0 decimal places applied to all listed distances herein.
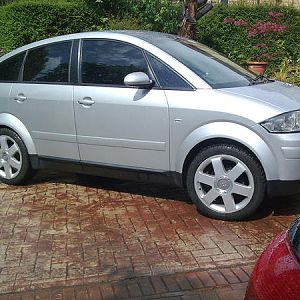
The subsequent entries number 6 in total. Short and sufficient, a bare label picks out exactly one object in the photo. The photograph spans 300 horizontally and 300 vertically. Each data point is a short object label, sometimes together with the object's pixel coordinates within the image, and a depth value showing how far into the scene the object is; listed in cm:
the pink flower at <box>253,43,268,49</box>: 1316
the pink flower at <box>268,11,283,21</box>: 1334
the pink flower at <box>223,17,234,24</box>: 1321
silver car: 435
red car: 167
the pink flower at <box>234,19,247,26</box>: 1316
